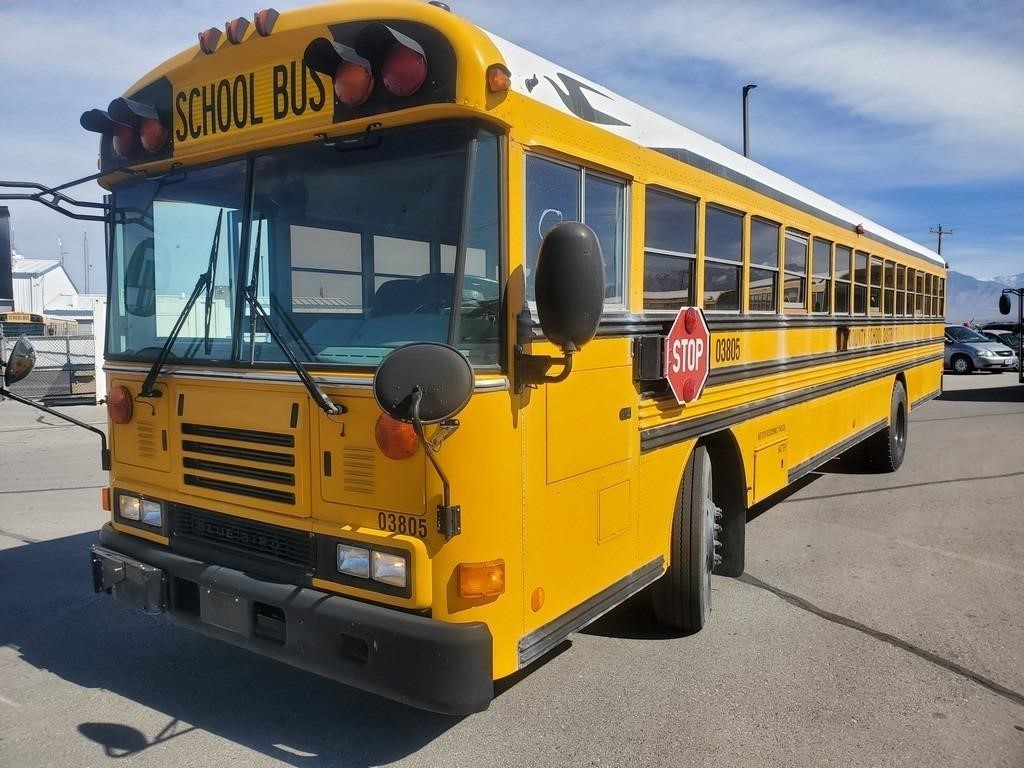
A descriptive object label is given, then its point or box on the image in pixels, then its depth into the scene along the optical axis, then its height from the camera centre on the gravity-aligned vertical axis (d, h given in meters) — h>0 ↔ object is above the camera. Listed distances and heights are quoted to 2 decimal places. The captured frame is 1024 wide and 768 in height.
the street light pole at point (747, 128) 11.41 +2.76
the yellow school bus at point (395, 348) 2.69 -0.05
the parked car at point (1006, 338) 27.95 -0.23
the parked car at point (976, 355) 24.75 -0.69
